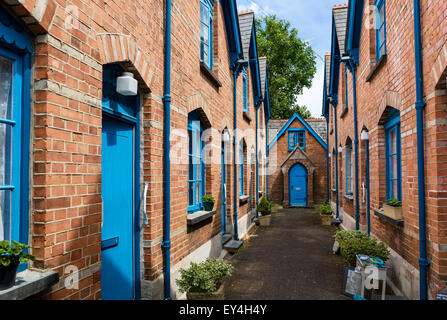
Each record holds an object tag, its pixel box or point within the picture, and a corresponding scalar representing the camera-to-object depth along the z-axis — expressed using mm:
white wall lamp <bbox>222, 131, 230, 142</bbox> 7769
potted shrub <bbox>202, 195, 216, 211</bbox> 6117
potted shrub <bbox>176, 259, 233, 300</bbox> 4164
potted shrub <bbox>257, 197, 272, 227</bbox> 11914
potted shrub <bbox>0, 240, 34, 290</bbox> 1889
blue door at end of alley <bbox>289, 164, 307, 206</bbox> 18797
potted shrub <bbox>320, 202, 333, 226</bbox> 12120
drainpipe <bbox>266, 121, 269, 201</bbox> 17909
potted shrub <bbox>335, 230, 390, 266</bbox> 5256
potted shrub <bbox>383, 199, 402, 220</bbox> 5125
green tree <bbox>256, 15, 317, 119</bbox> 27719
